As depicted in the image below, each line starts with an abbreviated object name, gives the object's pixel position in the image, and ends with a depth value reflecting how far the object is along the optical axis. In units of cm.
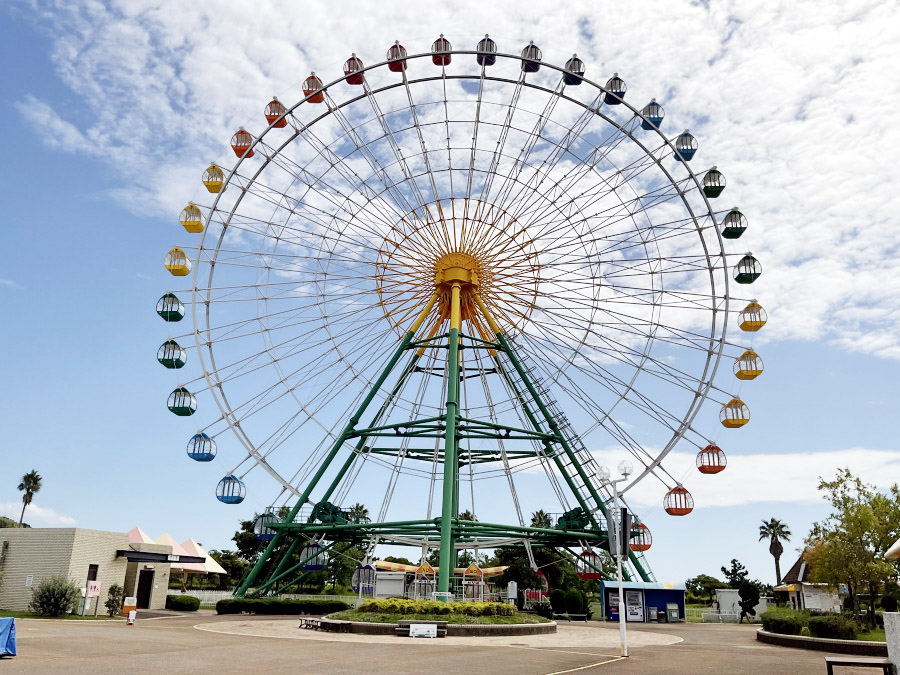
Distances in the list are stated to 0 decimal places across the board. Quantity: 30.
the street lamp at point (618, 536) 1758
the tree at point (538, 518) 6284
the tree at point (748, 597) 4581
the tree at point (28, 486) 8588
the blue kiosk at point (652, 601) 3612
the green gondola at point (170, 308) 3241
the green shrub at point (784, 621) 2312
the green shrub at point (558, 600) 4331
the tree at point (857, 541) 2297
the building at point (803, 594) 4657
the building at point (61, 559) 3203
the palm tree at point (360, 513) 6571
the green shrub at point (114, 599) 3262
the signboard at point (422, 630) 2153
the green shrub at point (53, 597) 2972
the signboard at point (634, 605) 3609
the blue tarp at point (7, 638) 1367
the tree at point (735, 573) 7235
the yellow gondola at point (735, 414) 3189
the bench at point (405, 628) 2180
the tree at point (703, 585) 7281
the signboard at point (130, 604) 2657
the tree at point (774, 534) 8264
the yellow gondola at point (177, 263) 3247
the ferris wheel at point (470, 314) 3253
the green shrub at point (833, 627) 2061
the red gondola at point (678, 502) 3200
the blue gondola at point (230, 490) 3186
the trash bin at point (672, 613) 3669
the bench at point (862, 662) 1050
